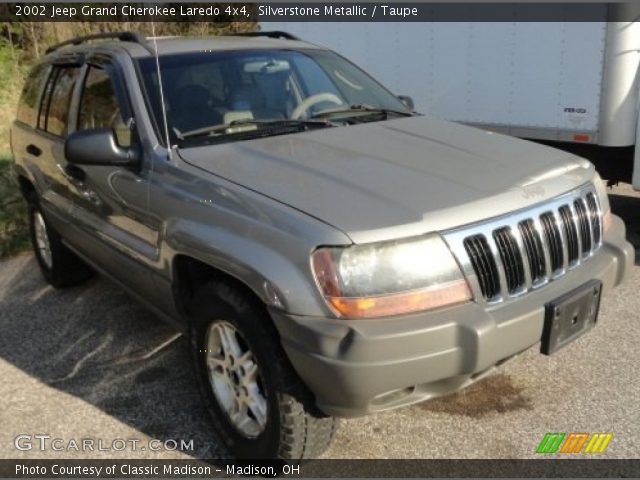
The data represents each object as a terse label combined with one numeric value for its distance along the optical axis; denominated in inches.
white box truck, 201.5
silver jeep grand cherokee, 91.0
